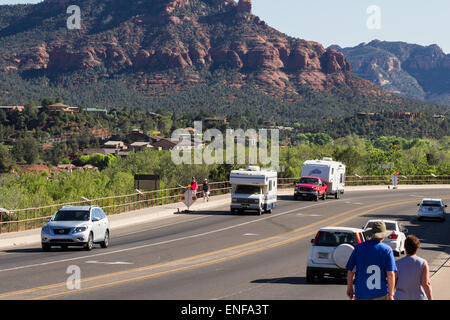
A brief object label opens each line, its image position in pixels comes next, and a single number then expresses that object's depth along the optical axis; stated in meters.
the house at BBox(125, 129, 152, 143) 169.50
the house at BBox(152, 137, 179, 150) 146.25
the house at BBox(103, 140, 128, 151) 160.62
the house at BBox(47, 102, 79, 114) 180.20
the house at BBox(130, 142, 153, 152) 151.50
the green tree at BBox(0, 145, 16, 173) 113.44
